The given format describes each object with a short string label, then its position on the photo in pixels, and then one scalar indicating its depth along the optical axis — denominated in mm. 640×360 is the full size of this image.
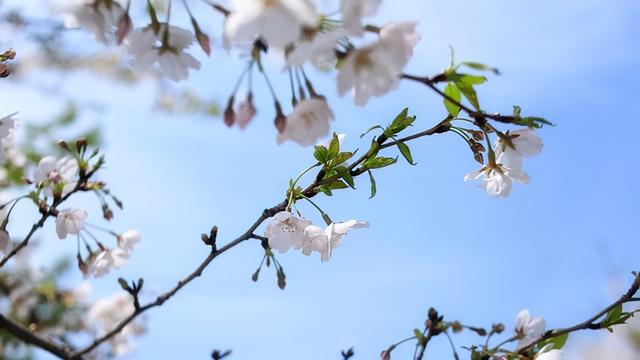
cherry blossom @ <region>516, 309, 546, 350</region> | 1295
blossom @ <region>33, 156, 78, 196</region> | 1334
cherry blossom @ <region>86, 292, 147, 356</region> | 1928
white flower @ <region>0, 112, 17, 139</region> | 1196
